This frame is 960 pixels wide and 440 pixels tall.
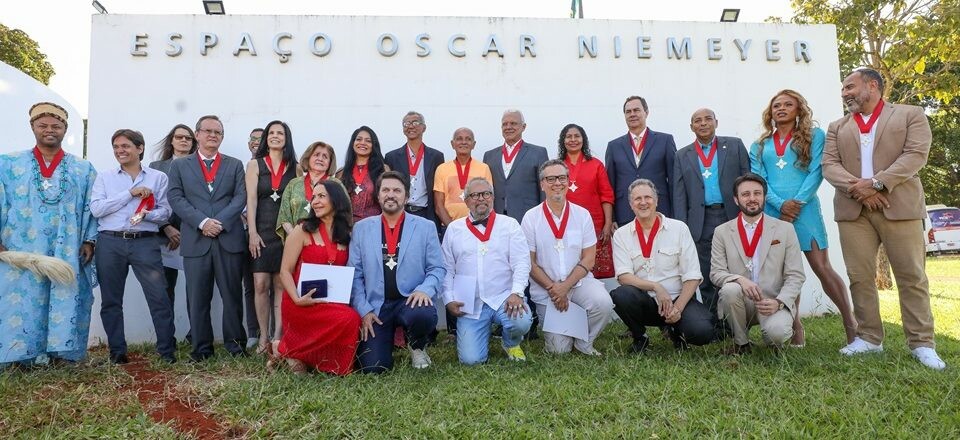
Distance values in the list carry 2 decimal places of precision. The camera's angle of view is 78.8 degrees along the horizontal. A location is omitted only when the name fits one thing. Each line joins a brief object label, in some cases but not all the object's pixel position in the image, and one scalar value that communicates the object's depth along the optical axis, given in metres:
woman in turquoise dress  4.46
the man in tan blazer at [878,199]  3.88
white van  21.38
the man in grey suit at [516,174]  5.34
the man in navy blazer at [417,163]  5.35
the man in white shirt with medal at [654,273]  4.20
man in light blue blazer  4.02
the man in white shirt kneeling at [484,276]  4.23
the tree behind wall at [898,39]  8.12
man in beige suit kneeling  4.00
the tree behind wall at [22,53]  15.95
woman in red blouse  5.23
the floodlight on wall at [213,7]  6.43
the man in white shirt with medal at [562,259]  4.42
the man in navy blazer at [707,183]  4.84
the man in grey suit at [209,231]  4.61
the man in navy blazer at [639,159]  5.30
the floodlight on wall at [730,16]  7.04
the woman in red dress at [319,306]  3.92
